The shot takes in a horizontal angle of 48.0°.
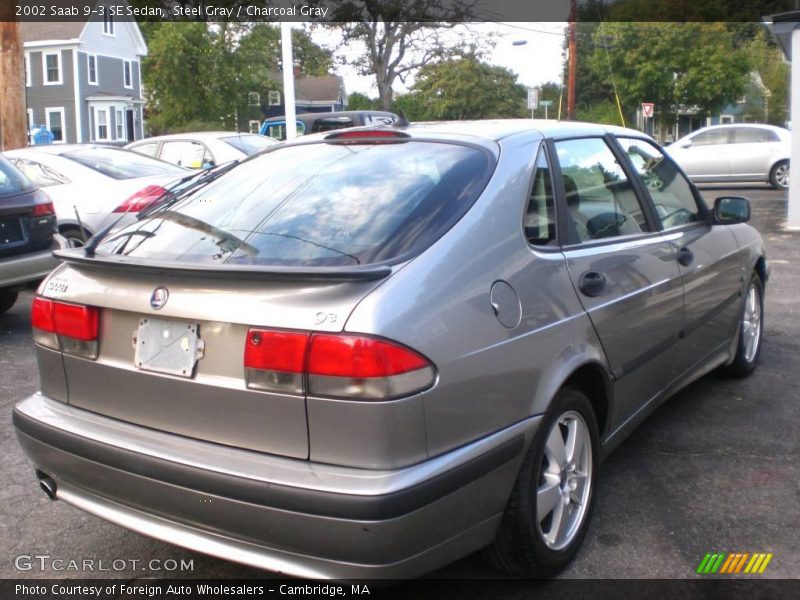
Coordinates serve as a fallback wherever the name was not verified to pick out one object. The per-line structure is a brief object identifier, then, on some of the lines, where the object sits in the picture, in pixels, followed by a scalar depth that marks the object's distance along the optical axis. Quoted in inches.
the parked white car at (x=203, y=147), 528.1
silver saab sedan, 101.2
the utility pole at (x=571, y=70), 1168.2
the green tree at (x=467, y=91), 1968.5
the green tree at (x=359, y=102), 2515.1
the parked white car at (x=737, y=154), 789.2
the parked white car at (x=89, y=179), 347.9
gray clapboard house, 1756.9
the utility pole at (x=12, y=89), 574.6
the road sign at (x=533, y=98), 1151.1
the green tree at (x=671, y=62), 1883.6
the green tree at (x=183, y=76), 1866.4
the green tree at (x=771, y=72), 2012.8
